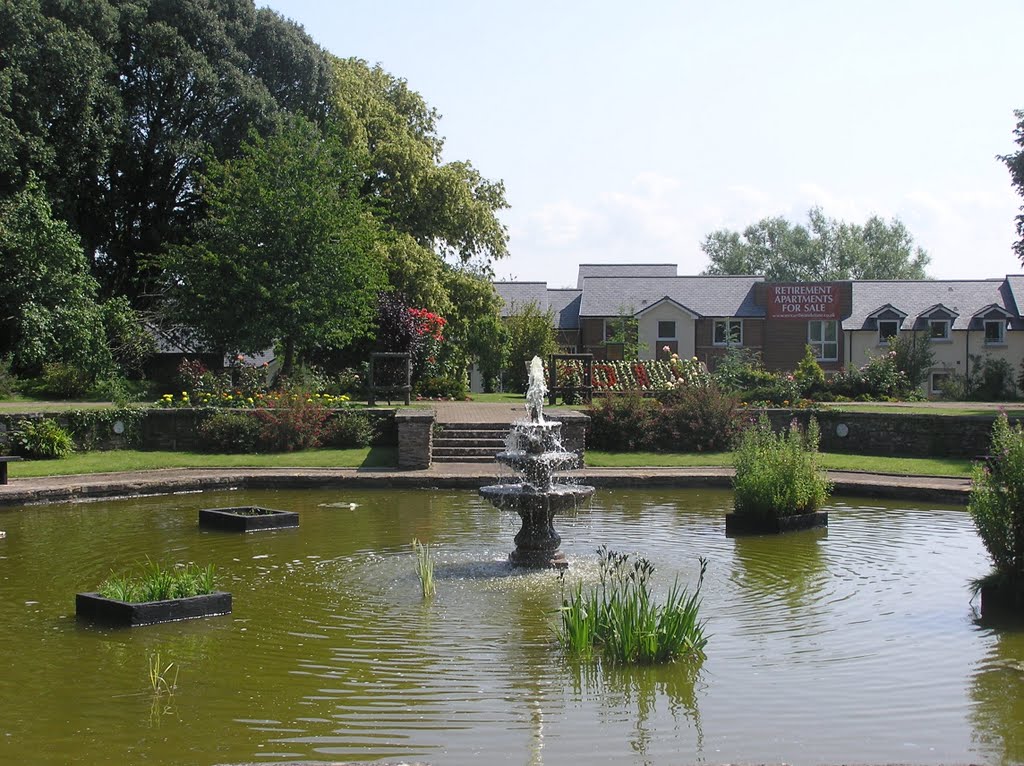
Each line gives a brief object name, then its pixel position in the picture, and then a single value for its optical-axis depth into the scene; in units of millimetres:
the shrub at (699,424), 24562
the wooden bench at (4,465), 19422
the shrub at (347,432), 24906
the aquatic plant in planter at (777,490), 15594
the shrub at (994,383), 46031
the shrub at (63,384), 32562
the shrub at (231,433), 24266
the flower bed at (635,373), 32000
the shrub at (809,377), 30812
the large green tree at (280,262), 28906
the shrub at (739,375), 31186
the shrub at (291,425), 24281
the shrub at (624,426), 24688
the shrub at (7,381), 31891
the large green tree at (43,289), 32781
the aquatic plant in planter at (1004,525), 10695
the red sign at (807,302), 53862
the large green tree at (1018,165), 36844
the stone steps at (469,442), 23469
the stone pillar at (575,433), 23031
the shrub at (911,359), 43503
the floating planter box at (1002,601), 10742
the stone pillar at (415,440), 22203
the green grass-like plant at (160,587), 10391
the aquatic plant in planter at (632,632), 8781
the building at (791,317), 56188
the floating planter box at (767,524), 15570
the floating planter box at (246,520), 15641
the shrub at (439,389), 33938
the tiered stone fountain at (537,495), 13148
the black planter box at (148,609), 10117
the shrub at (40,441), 22875
